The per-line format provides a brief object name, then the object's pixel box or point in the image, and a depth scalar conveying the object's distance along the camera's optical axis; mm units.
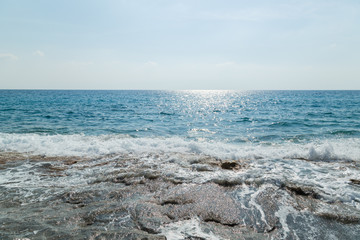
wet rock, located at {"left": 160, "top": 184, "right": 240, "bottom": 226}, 4233
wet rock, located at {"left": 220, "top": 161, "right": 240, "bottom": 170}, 7258
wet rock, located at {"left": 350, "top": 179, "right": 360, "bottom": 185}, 5993
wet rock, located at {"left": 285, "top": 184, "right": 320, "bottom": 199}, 5291
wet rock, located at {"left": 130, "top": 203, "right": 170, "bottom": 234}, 3834
